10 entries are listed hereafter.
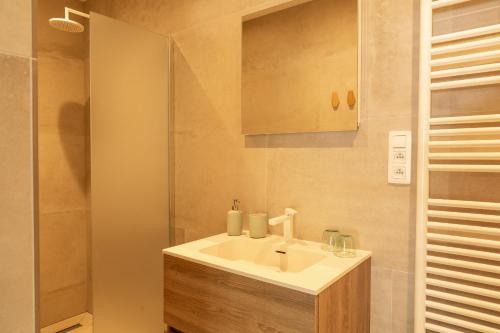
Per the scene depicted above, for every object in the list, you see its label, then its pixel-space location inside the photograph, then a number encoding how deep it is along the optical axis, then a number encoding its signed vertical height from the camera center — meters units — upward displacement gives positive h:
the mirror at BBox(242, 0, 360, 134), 1.33 +0.41
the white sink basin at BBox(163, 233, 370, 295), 1.02 -0.37
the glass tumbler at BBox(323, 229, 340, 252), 1.30 -0.32
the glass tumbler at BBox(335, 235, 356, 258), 1.26 -0.35
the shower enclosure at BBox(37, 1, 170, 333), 1.69 -0.10
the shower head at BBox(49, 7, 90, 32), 1.67 +0.71
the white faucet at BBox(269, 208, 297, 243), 1.37 -0.26
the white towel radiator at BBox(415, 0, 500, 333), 1.01 -0.14
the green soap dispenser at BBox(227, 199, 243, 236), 1.60 -0.30
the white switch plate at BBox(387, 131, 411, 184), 1.20 +0.01
